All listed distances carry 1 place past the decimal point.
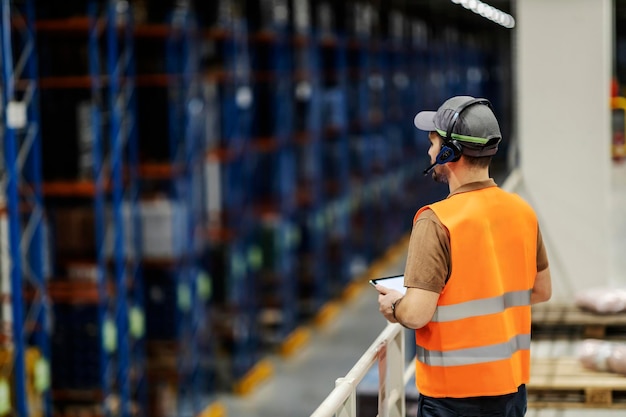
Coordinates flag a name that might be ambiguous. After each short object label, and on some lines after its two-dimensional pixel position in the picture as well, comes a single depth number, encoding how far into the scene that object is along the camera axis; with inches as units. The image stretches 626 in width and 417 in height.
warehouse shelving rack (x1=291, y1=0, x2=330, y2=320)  939.0
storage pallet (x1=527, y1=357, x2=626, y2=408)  334.6
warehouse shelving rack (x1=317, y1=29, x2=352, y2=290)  1038.3
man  204.1
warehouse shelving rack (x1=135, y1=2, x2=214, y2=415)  649.0
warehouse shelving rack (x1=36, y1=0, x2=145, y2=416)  558.7
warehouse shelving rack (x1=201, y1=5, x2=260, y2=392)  741.9
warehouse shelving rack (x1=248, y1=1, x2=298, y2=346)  860.4
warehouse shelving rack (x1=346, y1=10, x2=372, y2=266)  1130.2
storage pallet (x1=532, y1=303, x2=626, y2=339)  406.8
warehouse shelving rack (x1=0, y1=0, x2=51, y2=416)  488.3
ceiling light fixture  462.4
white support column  430.2
